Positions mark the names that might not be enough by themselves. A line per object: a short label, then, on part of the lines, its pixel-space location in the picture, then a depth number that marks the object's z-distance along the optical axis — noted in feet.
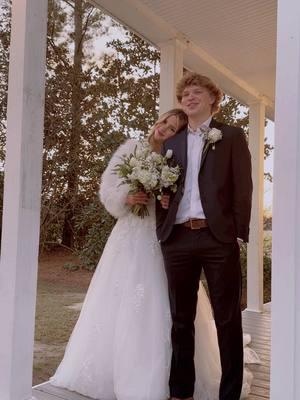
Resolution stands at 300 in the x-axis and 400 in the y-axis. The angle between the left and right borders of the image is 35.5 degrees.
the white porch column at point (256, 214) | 18.02
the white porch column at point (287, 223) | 5.49
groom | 7.62
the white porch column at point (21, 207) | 7.81
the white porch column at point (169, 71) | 11.76
